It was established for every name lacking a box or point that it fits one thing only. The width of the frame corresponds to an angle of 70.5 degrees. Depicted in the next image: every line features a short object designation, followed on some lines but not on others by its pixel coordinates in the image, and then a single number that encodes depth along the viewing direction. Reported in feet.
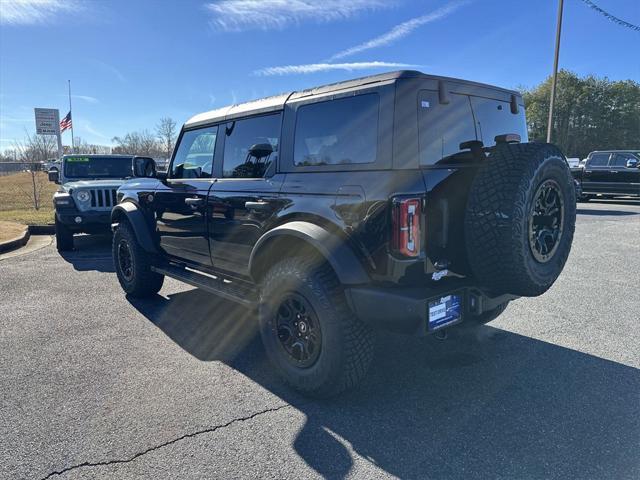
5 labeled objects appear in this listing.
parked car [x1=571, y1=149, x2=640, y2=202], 49.42
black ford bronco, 8.36
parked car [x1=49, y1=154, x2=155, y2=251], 25.50
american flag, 72.00
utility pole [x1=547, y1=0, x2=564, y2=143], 63.31
